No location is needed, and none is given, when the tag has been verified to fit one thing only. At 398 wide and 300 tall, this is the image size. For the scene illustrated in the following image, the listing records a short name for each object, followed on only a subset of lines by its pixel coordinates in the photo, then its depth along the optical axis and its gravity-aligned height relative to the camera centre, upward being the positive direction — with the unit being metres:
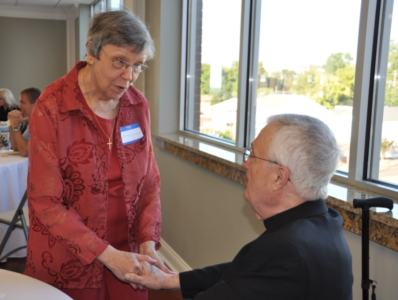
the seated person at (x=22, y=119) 3.88 -0.46
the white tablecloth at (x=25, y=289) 1.27 -0.68
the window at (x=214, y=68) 3.11 +0.09
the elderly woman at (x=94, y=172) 1.44 -0.35
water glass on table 3.90 -0.79
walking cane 1.39 -0.48
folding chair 3.17 -1.14
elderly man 0.99 -0.37
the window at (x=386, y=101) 1.80 -0.07
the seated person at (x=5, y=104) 7.28 -0.55
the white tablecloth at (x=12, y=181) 3.49 -0.91
